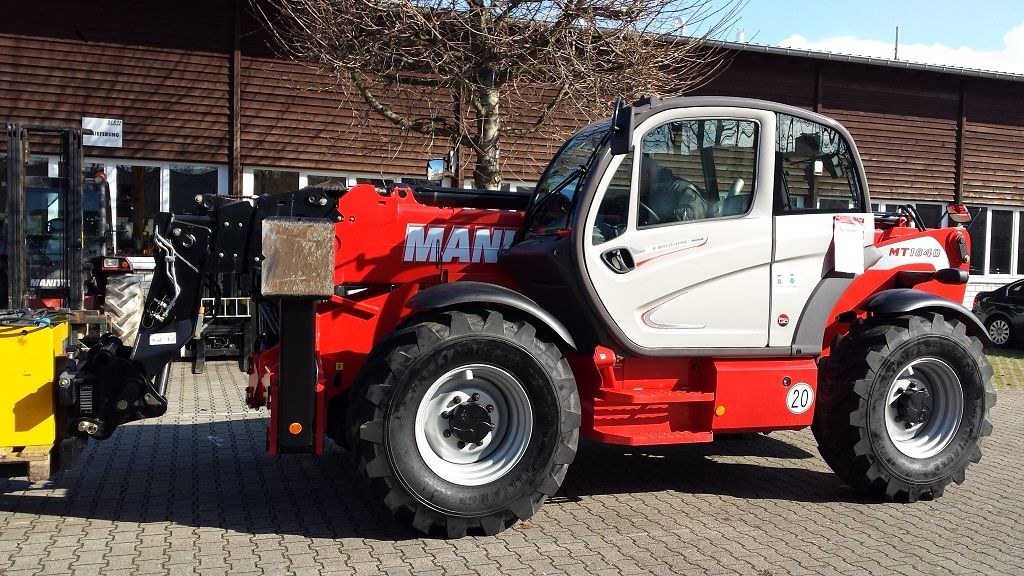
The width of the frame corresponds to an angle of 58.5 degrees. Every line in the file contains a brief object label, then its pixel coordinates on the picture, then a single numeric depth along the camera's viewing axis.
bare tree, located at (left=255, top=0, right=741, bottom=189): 10.60
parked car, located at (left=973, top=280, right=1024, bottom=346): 17.12
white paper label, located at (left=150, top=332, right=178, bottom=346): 5.72
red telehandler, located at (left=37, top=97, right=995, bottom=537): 5.32
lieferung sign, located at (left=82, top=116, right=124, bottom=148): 14.54
